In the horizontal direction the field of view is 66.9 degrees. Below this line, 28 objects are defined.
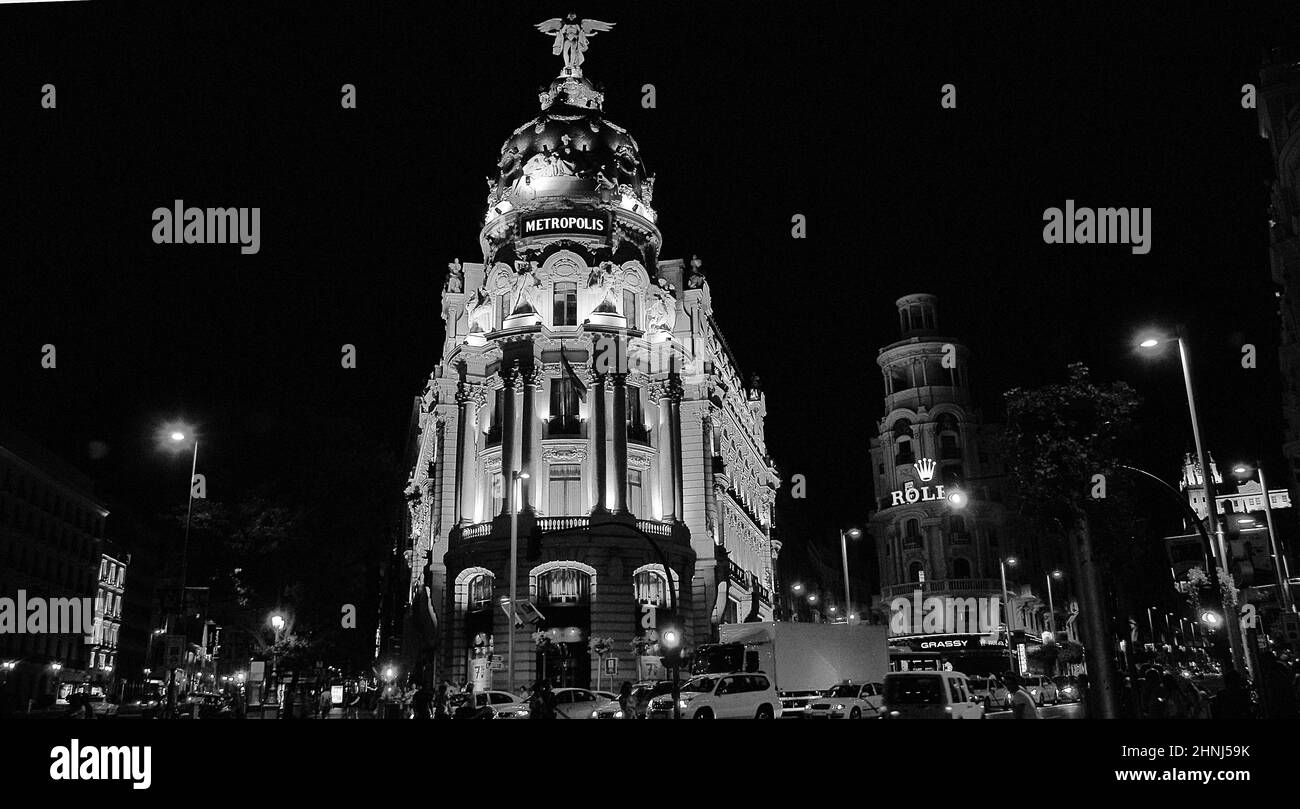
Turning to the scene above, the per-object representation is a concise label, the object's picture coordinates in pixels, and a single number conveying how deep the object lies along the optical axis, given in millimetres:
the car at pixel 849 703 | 30828
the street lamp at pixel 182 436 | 33969
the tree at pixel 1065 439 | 23094
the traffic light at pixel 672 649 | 24719
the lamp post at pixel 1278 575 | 24453
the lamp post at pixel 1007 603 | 64900
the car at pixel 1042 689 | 39594
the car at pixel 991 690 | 32938
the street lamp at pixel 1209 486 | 22172
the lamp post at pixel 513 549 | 43281
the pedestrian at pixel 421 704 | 29245
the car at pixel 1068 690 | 42438
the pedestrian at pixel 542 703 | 26016
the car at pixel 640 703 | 32125
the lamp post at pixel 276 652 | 44641
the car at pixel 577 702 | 31534
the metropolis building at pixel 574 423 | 50781
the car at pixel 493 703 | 32188
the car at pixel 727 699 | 29250
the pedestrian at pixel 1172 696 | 19016
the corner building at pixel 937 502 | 75438
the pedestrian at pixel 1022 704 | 18297
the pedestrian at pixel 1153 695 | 19062
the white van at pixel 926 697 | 21094
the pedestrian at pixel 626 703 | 30578
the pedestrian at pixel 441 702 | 32287
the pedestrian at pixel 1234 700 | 15594
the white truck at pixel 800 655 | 34594
